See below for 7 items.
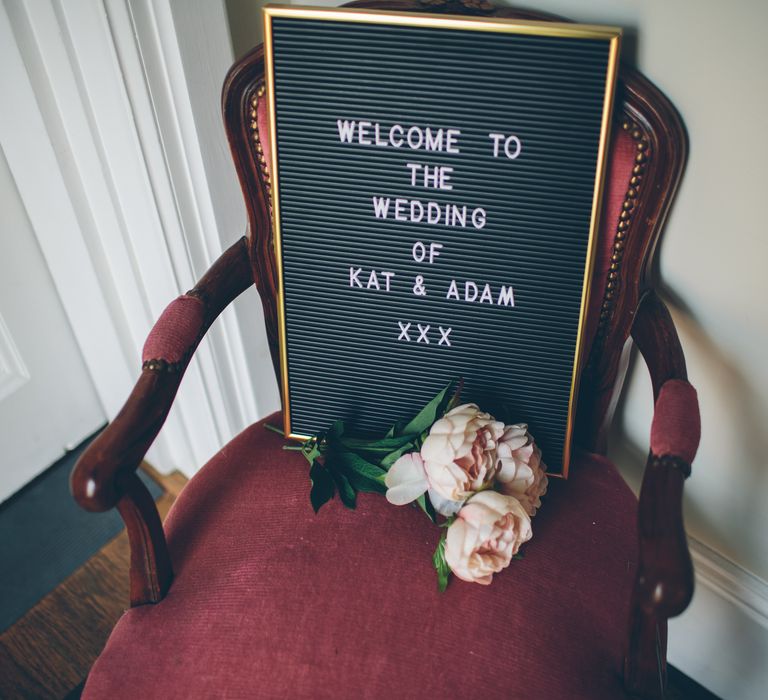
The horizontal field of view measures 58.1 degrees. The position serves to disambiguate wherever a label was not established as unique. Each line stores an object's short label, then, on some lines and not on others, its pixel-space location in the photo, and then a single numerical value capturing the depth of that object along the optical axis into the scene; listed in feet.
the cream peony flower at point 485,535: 2.31
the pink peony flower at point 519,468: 2.47
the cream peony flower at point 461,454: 2.35
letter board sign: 2.23
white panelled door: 4.11
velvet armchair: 2.23
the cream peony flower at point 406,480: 2.50
